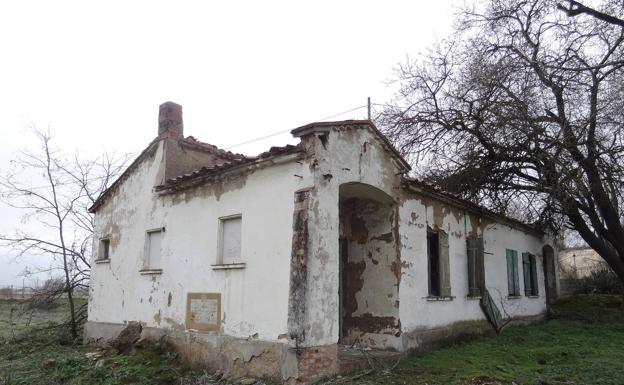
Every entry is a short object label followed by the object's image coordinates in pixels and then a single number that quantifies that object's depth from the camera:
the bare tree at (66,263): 14.24
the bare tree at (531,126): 11.05
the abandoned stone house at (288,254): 7.49
